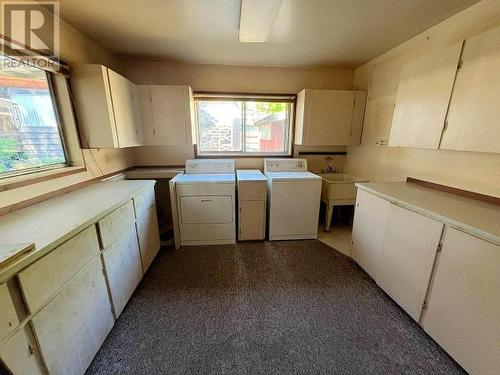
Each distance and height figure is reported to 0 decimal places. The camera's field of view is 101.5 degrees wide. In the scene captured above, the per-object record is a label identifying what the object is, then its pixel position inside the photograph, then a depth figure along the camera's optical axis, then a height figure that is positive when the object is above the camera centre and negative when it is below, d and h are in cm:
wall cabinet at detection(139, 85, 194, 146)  266 +29
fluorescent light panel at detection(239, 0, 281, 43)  150 +96
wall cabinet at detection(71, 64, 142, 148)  188 +29
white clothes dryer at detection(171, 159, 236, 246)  248 -87
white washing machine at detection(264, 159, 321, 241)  258 -84
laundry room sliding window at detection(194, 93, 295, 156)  308 +20
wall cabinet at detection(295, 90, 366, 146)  287 +30
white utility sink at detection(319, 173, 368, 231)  287 -77
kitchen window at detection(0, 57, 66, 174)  142 +11
